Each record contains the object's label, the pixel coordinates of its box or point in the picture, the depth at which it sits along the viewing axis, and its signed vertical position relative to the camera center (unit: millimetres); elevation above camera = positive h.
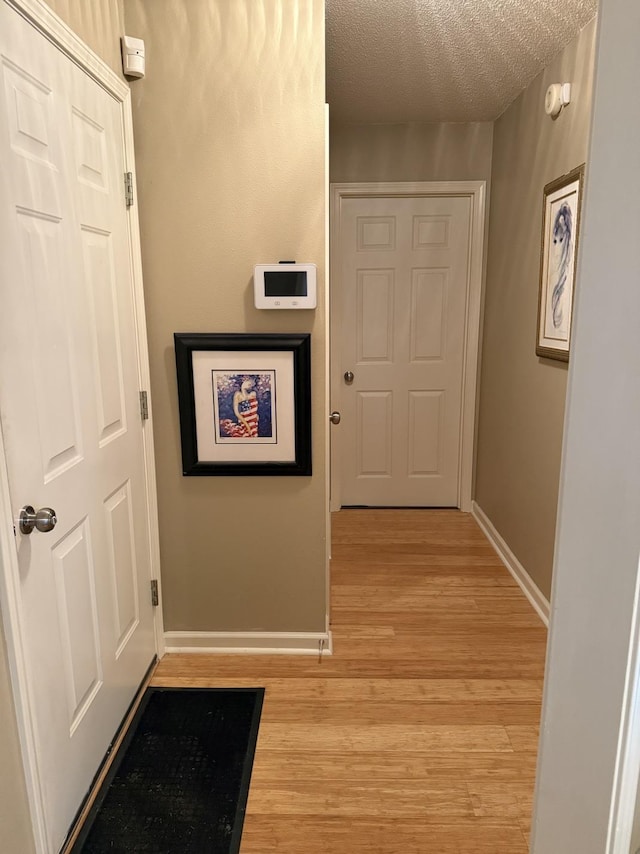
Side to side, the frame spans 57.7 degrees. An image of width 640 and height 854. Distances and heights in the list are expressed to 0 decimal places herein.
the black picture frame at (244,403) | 2152 -377
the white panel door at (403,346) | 3738 -298
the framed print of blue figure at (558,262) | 2369 +163
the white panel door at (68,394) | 1329 -243
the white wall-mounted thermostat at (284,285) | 2070 +56
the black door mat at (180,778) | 1581 -1431
